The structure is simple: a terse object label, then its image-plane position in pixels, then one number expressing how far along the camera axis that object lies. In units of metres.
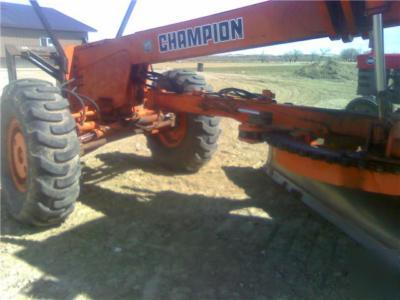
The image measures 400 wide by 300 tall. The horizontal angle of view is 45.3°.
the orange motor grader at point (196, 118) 2.85
